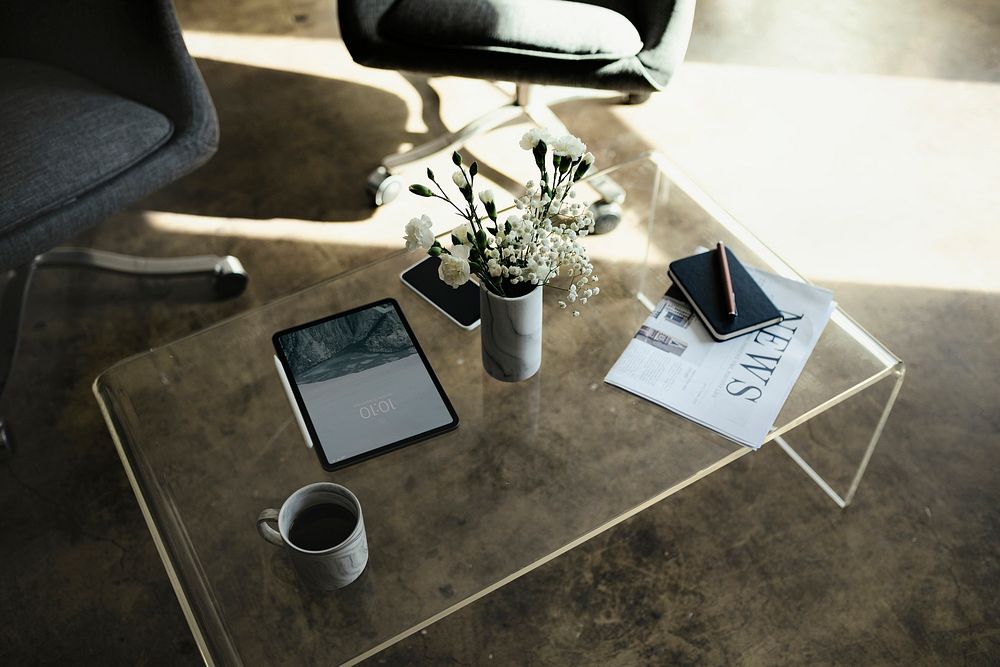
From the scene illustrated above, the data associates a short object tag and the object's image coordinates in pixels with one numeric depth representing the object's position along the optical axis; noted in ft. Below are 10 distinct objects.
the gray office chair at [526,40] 5.40
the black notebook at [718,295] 4.22
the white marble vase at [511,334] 3.71
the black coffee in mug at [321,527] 3.44
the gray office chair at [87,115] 4.67
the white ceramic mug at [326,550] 3.32
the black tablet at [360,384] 3.95
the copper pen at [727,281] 4.24
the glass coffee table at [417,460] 3.47
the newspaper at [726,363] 3.97
